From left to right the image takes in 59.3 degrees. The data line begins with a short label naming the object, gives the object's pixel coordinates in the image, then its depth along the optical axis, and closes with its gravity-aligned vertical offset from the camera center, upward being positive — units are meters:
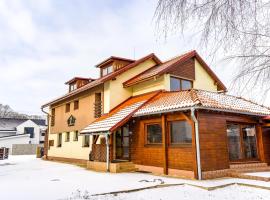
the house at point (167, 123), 10.65 +0.70
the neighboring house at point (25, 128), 50.00 +2.14
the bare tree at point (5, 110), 80.58 +10.17
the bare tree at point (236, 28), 3.43 +1.63
